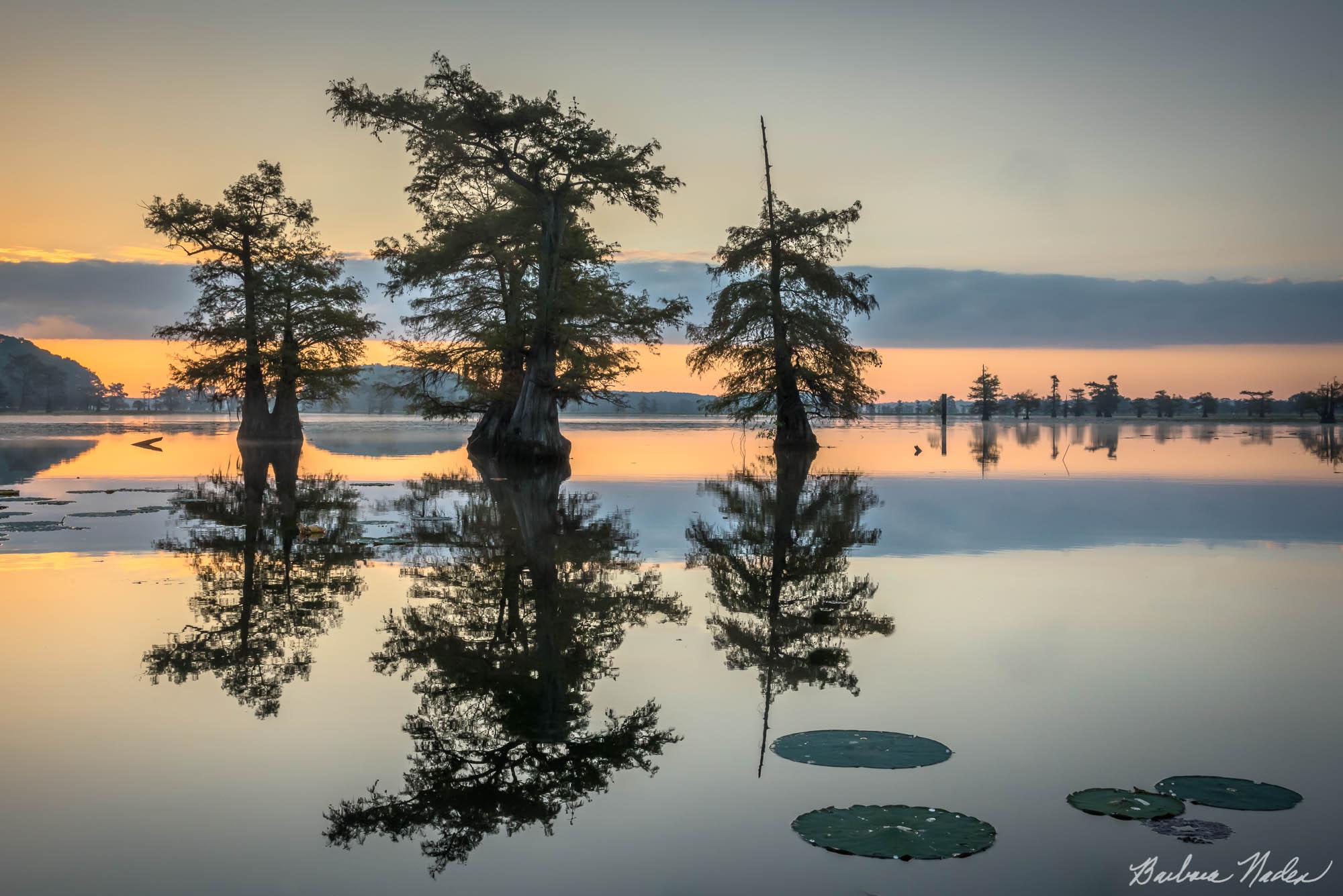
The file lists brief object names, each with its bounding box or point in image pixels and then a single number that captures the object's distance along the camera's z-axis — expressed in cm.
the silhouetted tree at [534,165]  3050
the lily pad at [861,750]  494
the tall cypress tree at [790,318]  3888
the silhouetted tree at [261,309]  4519
